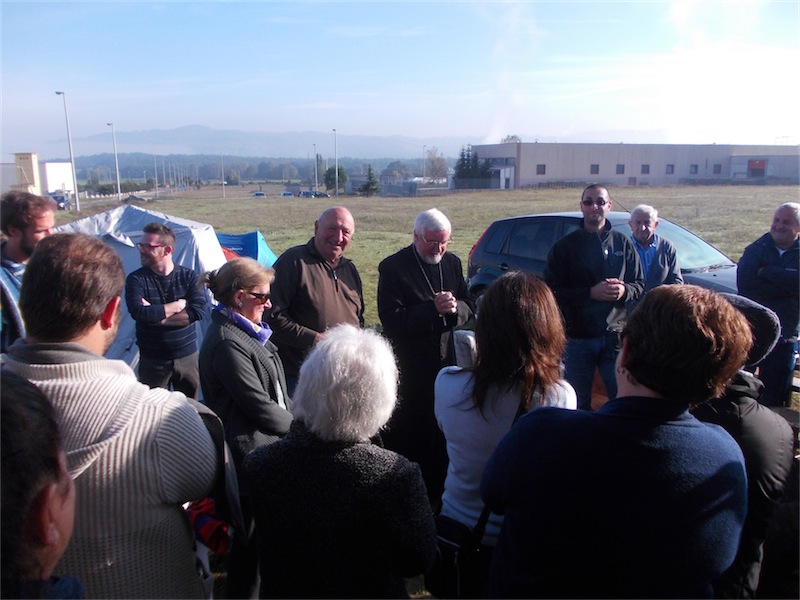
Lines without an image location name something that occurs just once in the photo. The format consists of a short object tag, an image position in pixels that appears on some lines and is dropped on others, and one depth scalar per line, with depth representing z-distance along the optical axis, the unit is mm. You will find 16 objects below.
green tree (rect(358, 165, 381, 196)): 70812
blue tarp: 7980
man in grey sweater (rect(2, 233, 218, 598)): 1543
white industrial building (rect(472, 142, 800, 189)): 64688
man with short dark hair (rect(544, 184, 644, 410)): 4051
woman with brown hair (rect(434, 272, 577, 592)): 2115
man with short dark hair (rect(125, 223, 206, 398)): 4223
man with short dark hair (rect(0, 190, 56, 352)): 3322
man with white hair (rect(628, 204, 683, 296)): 5285
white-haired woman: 1635
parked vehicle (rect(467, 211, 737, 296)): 6172
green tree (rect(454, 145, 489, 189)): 65938
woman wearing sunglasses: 2529
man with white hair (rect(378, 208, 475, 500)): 3715
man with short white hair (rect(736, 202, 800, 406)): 4676
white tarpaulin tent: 5484
